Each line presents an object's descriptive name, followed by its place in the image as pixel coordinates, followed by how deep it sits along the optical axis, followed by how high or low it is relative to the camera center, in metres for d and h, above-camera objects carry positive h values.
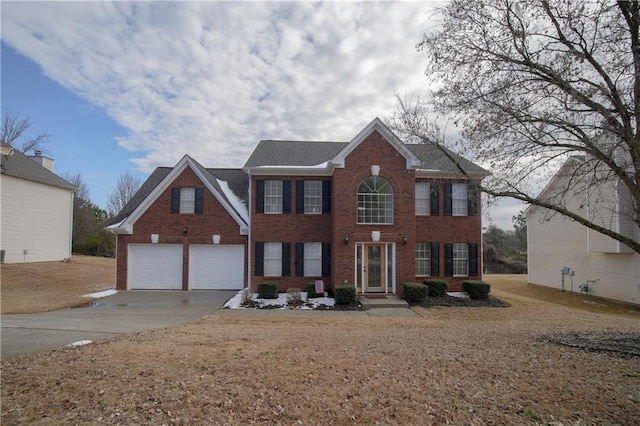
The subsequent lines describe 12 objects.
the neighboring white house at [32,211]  21.67 +1.63
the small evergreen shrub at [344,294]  14.19 -2.15
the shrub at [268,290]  15.32 -2.15
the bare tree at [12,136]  31.04 +8.46
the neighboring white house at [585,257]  17.23 -0.95
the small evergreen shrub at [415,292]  14.56 -2.11
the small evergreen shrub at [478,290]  15.52 -2.14
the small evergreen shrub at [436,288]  15.57 -2.07
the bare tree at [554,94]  7.25 +3.02
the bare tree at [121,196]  46.38 +5.11
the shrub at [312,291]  15.53 -2.22
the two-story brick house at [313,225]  15.67 +0.59
